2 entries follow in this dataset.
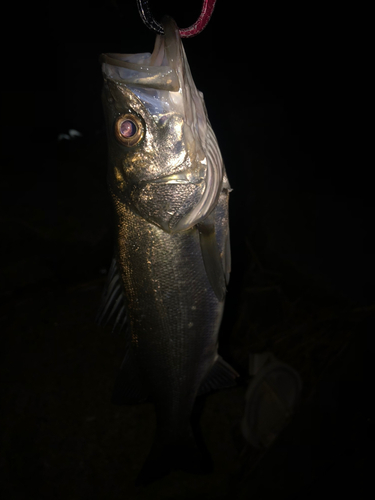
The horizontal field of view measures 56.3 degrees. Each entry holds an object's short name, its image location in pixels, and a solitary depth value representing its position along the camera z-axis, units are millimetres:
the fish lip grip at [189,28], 222
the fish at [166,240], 236
